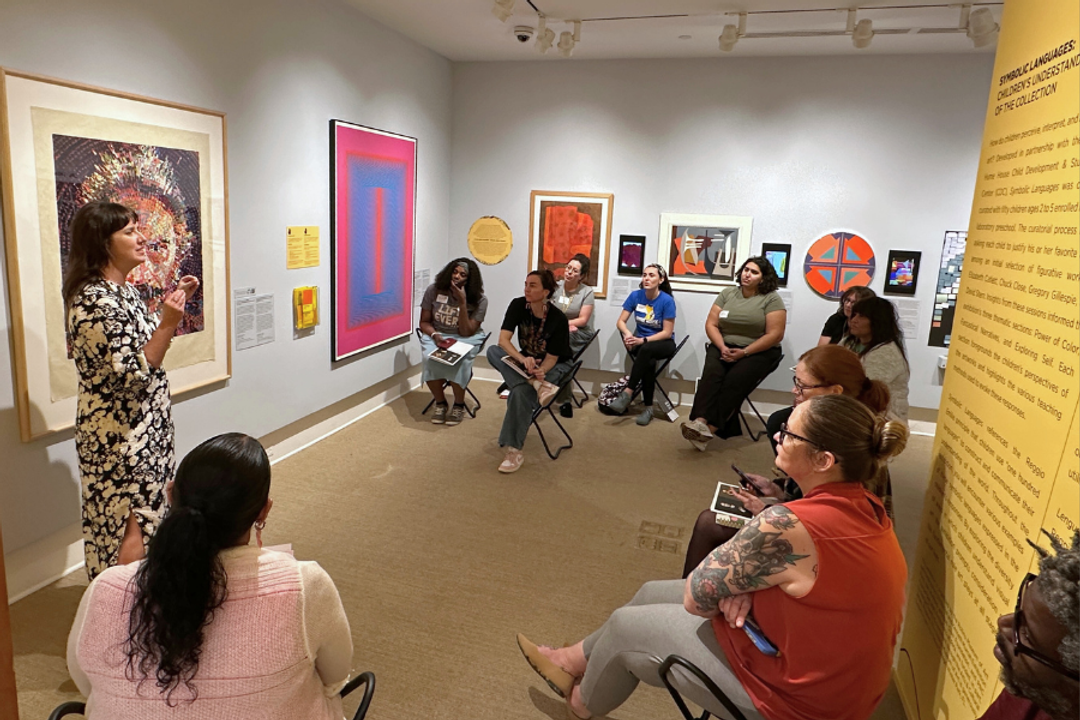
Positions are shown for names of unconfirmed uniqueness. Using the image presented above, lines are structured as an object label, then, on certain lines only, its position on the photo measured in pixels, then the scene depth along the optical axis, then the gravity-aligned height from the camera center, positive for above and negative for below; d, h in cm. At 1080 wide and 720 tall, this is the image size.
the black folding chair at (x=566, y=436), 482 -143
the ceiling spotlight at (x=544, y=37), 489 +146
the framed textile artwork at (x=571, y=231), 633 +9
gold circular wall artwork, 662 -3
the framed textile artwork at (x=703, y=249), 603 -2
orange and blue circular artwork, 577 -9
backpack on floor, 602 -133
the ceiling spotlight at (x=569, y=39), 492 +145
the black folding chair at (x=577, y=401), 628 -145
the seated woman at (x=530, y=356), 465 -83
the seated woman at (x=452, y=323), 552 -72
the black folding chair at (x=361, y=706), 141 -106
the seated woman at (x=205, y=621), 121 -72
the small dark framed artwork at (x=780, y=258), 594 -6
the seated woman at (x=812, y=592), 163 -82
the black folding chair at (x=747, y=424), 548 -147
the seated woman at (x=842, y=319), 431 -46
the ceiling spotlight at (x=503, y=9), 423 +142
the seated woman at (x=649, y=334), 588 -78
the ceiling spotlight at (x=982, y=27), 421 +144
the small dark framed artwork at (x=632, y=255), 627 -10
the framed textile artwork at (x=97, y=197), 271 +8
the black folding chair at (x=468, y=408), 569 -144
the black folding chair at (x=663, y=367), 597 -107
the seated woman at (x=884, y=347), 356 -48
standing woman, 236 -57
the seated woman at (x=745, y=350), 535 -79
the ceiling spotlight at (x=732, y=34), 448 +143
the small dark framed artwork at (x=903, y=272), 568 -13
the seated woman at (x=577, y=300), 607 -53
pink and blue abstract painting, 489 -4
